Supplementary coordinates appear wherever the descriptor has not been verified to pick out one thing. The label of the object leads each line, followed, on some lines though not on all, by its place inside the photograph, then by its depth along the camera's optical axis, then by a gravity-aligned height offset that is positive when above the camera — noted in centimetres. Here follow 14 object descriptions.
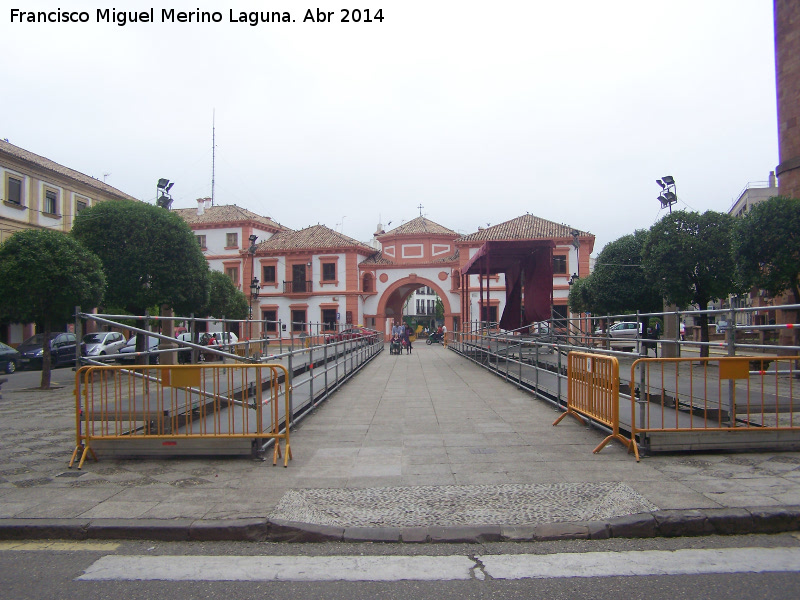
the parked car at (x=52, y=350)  2233 -140
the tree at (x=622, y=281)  2233 +100
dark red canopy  1698 +105
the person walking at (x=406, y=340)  2990 -161
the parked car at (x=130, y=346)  2018 -128
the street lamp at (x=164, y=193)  2348 +489
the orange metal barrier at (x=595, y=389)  629 -99
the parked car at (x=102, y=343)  2339 -123
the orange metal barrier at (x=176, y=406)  611 -103
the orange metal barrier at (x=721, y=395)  605 -105
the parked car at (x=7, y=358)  2002 -148
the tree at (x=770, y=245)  1337 +139
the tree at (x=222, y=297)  2995 +79
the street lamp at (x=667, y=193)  1884 +369
